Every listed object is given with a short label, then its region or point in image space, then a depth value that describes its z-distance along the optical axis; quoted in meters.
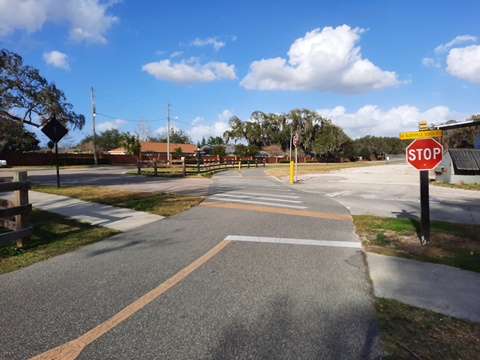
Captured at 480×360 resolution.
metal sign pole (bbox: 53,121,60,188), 13.36
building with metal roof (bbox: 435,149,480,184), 15.96
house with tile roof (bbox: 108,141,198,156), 81.75
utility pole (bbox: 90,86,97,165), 45.77
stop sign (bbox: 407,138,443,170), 5.35
